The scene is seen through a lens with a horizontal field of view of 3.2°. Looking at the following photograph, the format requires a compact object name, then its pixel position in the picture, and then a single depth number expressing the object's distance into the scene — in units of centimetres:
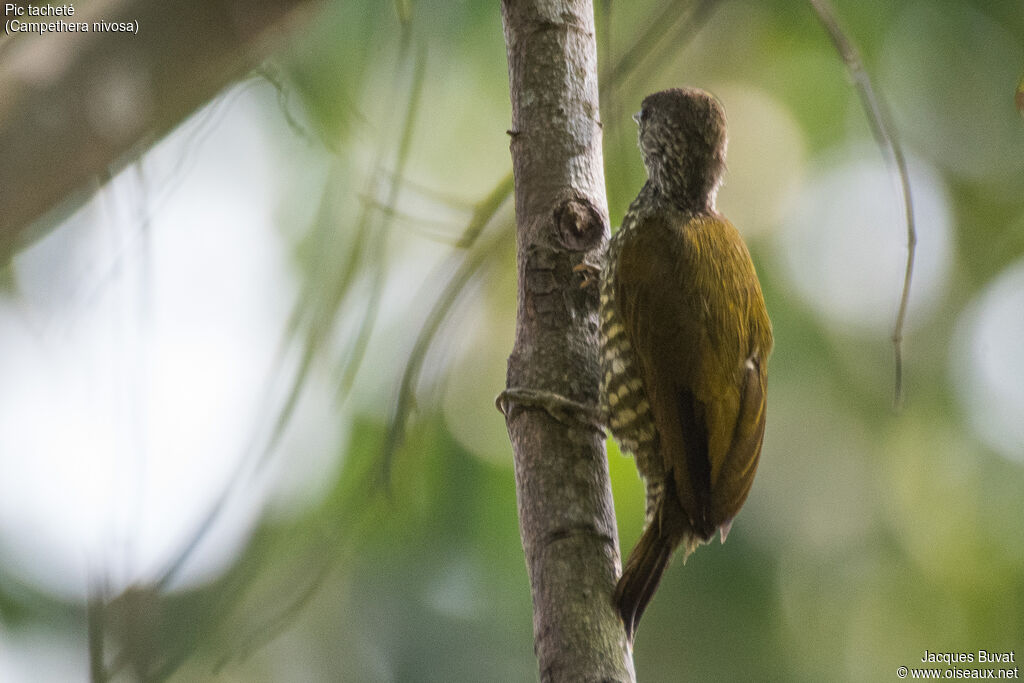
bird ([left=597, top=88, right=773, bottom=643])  374
